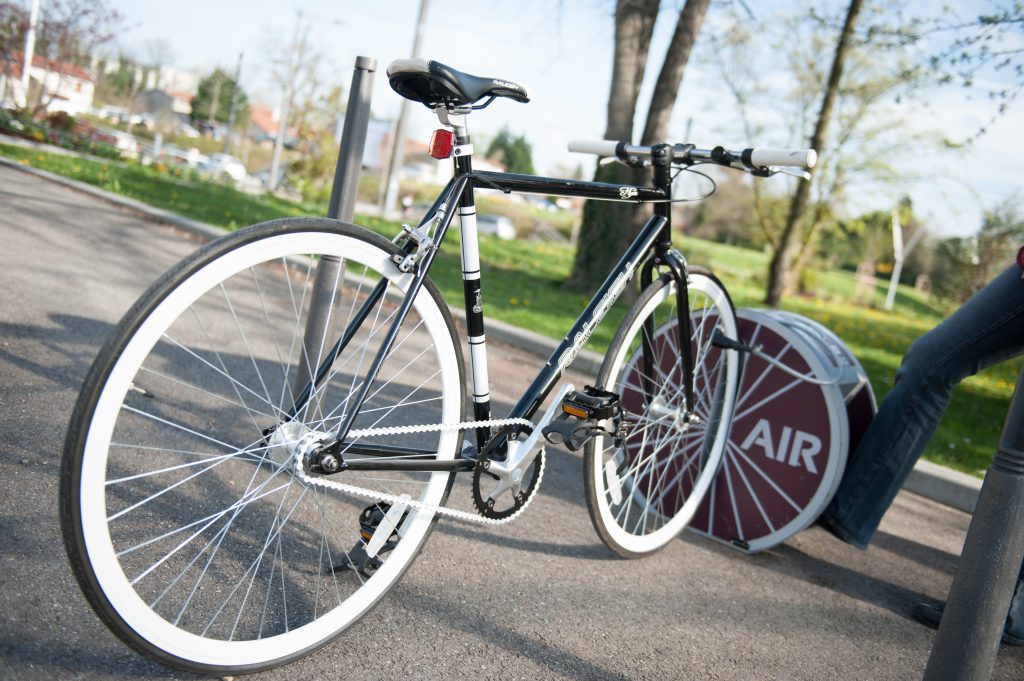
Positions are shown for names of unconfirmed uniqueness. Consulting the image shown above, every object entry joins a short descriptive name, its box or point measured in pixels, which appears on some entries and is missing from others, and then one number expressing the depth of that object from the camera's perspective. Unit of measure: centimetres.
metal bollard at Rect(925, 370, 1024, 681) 197
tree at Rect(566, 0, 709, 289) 962
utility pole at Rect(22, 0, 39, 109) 2330
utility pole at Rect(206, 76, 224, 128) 5981
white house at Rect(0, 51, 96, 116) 2322
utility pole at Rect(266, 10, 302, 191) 3066
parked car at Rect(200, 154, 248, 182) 4194
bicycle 164
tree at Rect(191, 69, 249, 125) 6988
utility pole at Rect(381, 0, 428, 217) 1959
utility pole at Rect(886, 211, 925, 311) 2871
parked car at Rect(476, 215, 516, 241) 4033
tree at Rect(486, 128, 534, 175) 8551
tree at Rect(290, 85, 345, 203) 2942
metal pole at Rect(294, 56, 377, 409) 294
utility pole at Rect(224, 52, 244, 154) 4075
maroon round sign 314
